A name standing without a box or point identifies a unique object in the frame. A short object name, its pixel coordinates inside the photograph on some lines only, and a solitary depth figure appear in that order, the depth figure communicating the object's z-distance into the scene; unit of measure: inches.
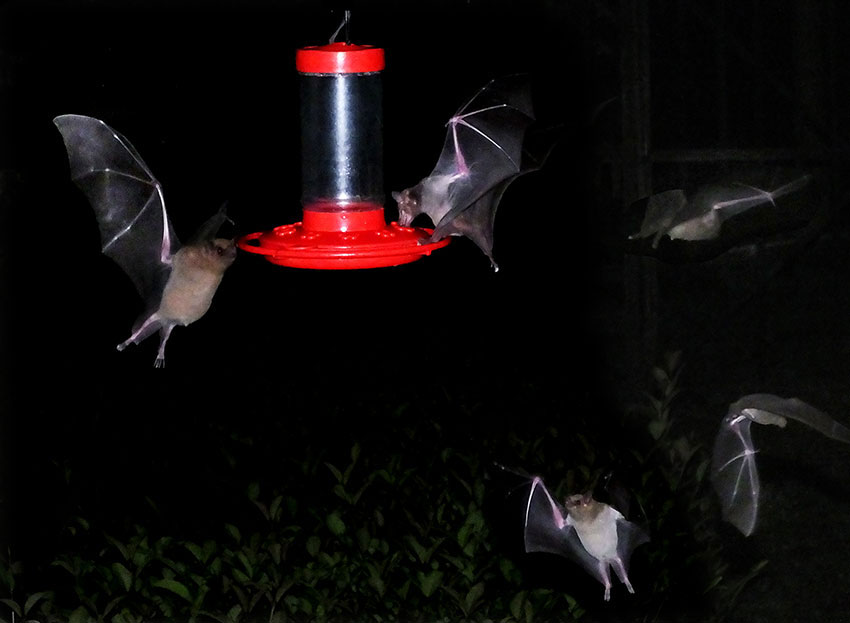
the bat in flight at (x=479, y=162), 93.3
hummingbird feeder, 74.9
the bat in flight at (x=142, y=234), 97.3
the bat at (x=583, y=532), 123.3
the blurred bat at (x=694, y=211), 122.3
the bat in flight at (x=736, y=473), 122.3
